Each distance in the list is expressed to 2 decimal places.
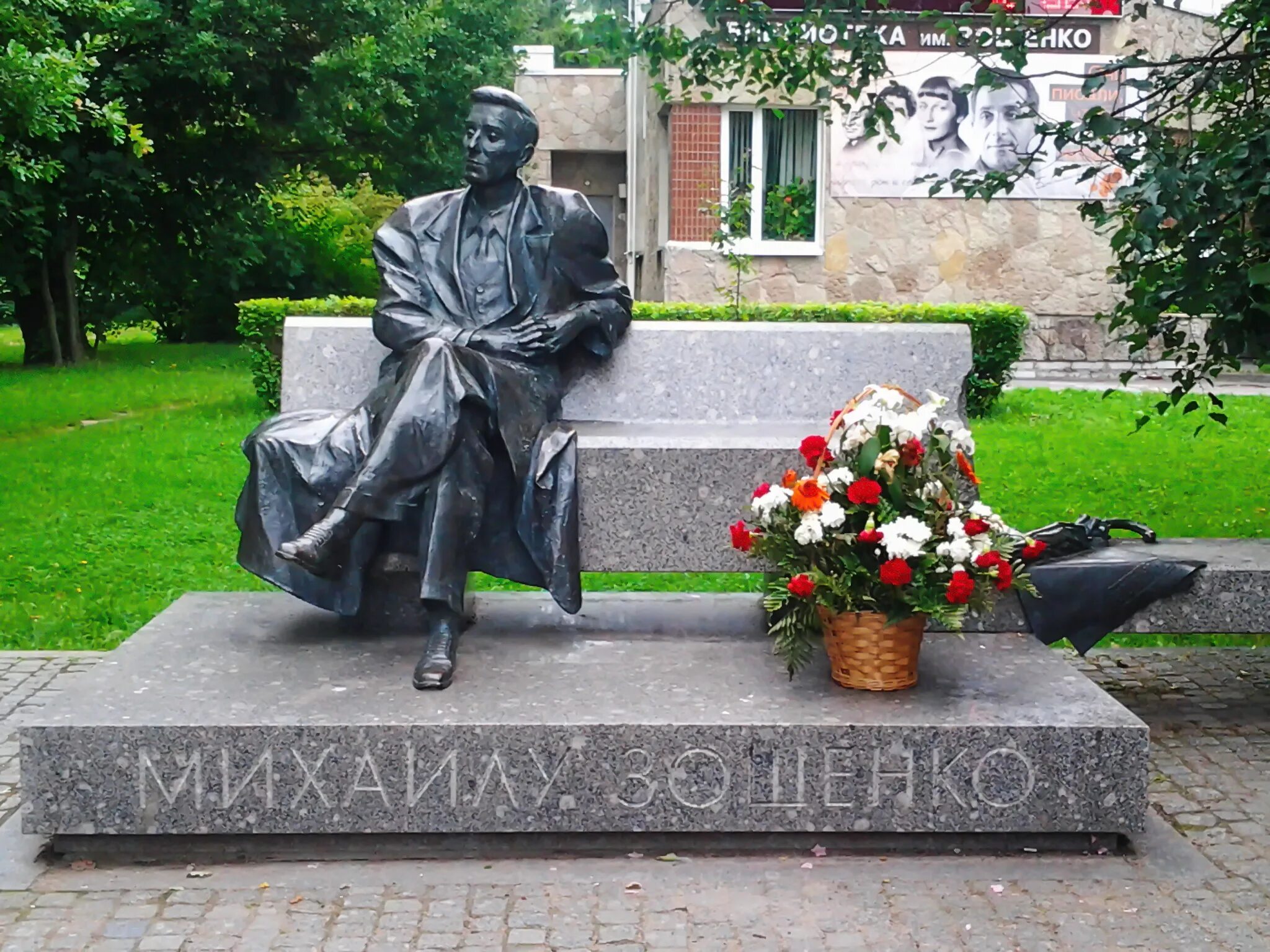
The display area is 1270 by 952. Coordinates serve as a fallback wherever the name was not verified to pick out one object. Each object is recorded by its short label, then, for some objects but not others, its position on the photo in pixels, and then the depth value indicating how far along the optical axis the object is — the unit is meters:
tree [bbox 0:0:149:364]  9.14
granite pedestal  3.91
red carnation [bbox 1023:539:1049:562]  4.32
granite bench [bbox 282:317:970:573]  5.66
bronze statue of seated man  4.52
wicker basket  4.22
